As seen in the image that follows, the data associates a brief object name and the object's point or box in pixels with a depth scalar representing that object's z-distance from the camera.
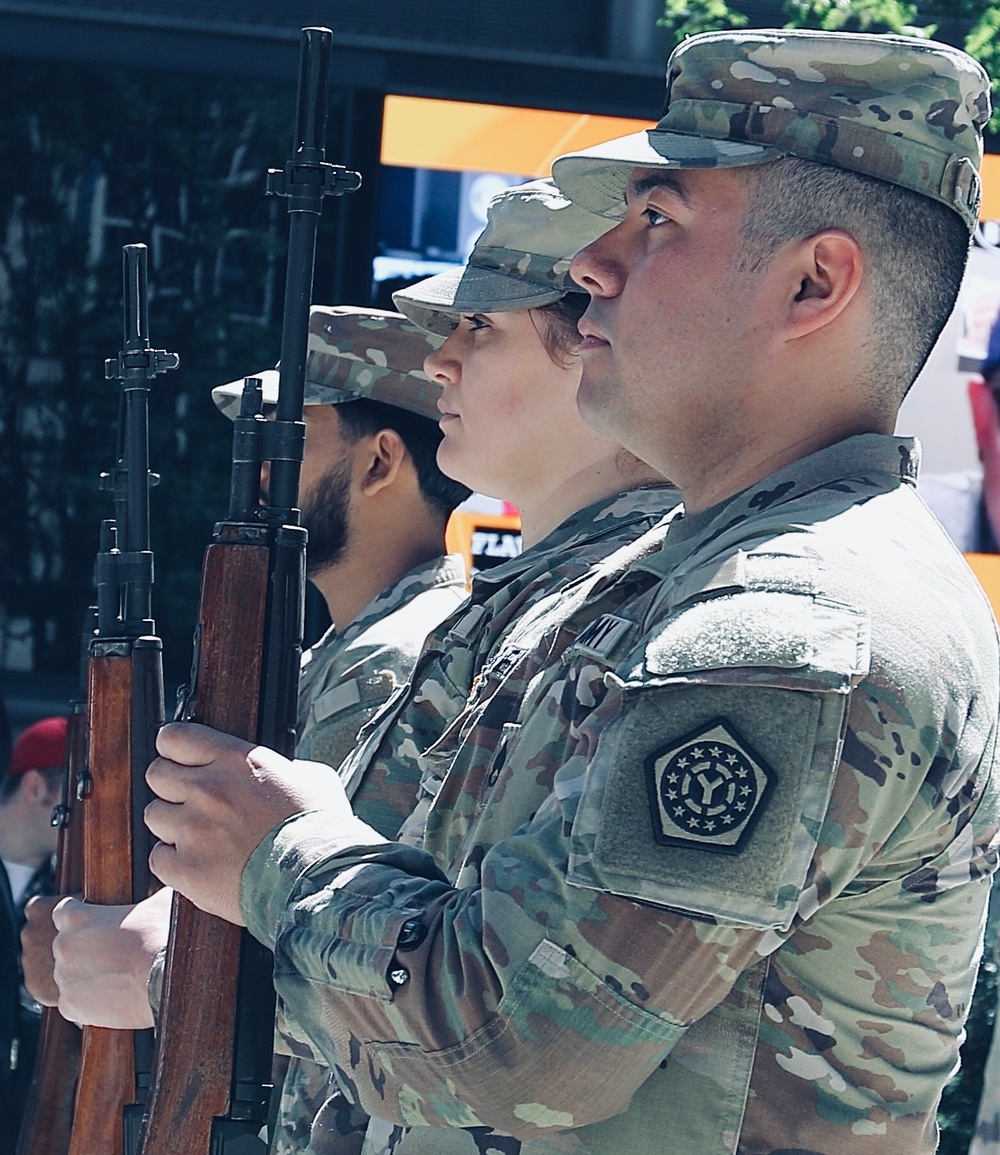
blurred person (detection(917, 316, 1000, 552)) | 6.83
